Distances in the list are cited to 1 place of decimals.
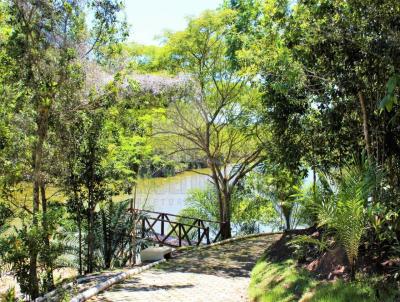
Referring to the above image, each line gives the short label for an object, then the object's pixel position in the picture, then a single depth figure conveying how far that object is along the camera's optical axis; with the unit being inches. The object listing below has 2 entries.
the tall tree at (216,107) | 626.8
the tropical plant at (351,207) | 199.9
